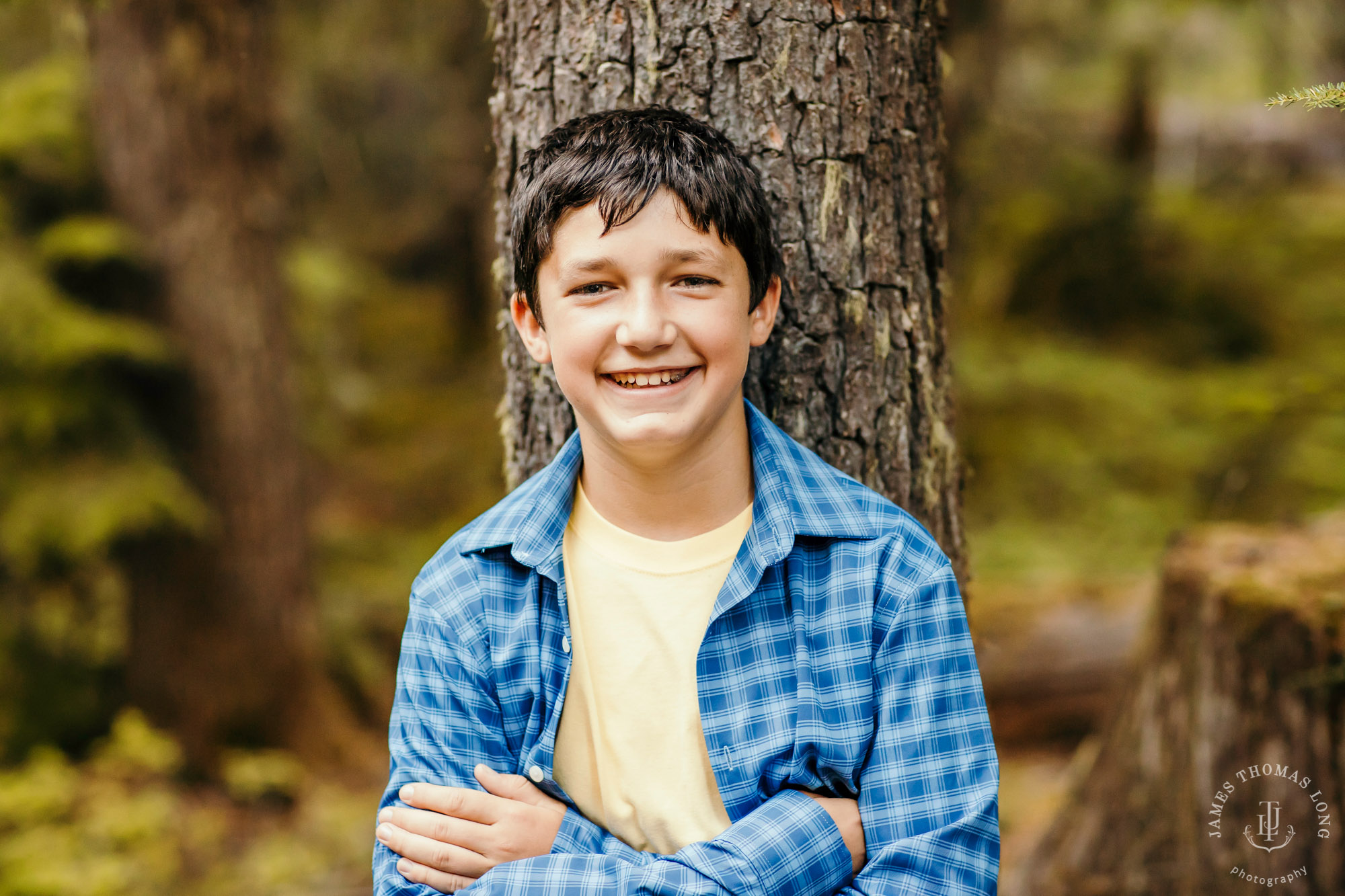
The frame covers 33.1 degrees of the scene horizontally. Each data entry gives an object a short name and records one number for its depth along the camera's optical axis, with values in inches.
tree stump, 67.2
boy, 51.2
